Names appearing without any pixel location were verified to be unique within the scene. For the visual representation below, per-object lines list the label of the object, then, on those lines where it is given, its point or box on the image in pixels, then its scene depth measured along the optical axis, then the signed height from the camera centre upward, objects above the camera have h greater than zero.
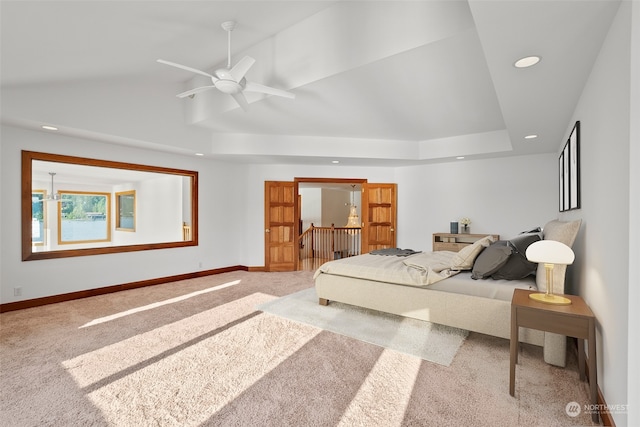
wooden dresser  5.91 -0.64
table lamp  2.06 -0.33
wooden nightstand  1.80 -0.71
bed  2.60 -0.85
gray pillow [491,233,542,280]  2.96 -0.55
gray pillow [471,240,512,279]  2.97 -0.52
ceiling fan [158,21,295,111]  3.02 +1.34
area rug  2.77 -1.27
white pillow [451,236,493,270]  3.35 -0.53
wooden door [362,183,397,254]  6.85 -0.15
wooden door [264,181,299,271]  6.69 -0.37
